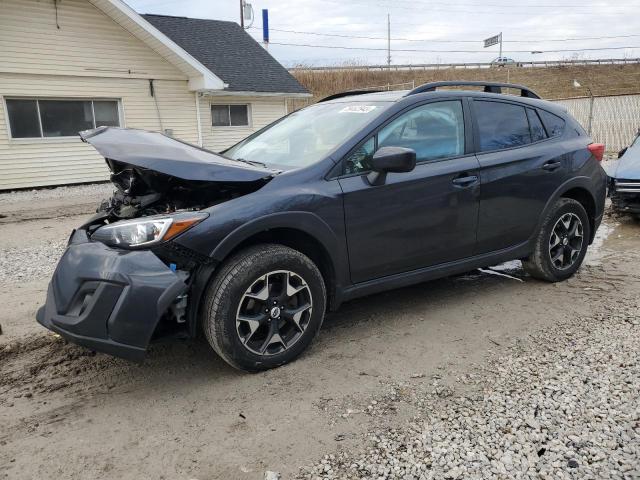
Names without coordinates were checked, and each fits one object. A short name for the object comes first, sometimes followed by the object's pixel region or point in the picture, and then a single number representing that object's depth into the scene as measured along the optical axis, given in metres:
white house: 13.02
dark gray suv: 2.97
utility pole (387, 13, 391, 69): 55.65
